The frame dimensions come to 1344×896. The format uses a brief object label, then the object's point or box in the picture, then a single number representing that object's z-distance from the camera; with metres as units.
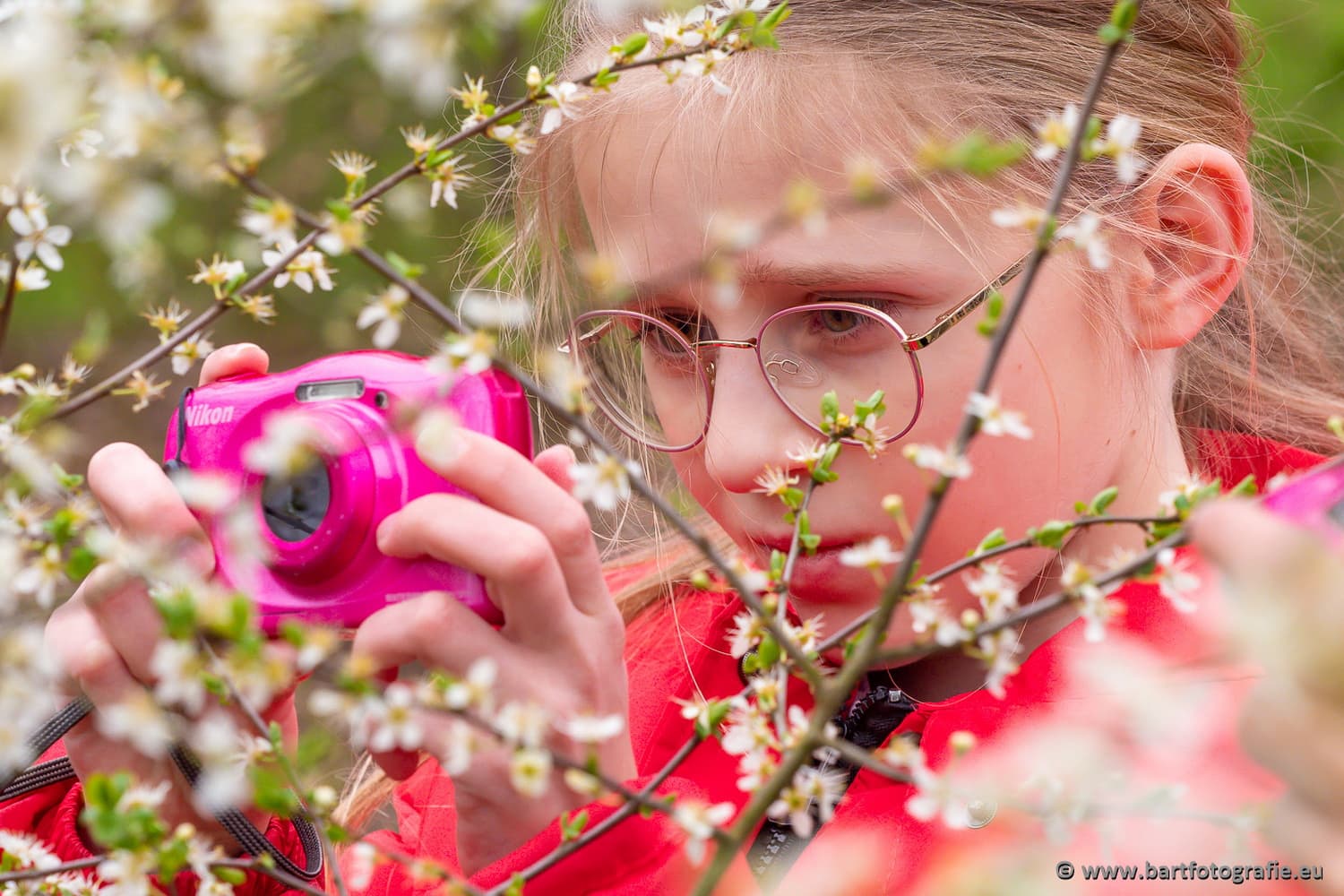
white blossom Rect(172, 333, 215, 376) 0.91
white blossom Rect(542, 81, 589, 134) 0.91
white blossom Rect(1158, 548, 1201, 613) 0.85
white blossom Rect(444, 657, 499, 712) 0.78
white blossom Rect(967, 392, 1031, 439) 0.80
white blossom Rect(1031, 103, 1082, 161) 0.85
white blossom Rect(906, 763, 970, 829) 0.75
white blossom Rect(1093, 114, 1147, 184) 0.86
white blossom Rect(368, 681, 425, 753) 0.78
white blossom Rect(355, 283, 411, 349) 0.86
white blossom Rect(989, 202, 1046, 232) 0.81
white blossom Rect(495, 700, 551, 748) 0.79
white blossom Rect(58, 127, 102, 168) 0.89
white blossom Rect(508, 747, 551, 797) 0.78
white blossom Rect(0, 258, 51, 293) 0.89
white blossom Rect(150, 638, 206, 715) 0.72
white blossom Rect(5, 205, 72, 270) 0.89
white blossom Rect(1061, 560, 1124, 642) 0.83
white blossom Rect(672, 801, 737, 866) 0.79
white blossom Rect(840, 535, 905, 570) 0.86
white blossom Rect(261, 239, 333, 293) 0.90
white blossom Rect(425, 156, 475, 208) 0.90
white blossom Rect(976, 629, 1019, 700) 0.84
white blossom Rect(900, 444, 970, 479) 0.78
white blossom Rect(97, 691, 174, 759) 0.74
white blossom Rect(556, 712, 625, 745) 0.84
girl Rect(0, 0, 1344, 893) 0.97
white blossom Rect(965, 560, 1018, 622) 0.86
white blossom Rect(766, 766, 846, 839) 0.85
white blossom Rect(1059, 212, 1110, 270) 0.86
